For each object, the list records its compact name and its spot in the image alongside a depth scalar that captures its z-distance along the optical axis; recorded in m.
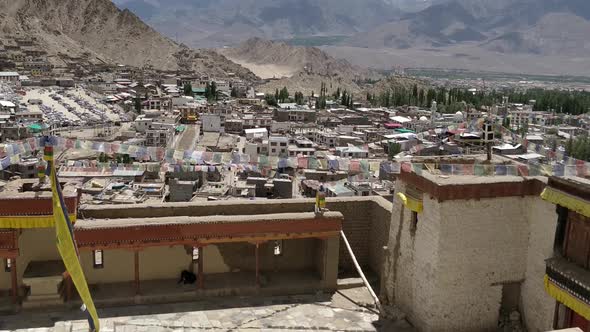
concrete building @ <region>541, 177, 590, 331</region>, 9.17
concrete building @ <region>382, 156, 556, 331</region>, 10.68
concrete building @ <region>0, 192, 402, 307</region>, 11.98
